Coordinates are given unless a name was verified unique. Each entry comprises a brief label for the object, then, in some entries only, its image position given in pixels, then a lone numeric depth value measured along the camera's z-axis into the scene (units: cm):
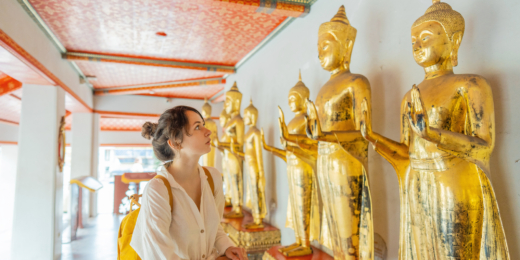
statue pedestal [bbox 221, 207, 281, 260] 363
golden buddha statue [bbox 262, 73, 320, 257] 281
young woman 128
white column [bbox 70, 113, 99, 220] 782
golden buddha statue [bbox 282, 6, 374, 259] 203
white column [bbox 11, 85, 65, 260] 439
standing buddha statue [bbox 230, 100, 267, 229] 383
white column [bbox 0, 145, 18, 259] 862
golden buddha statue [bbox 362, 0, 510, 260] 133
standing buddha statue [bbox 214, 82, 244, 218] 429
